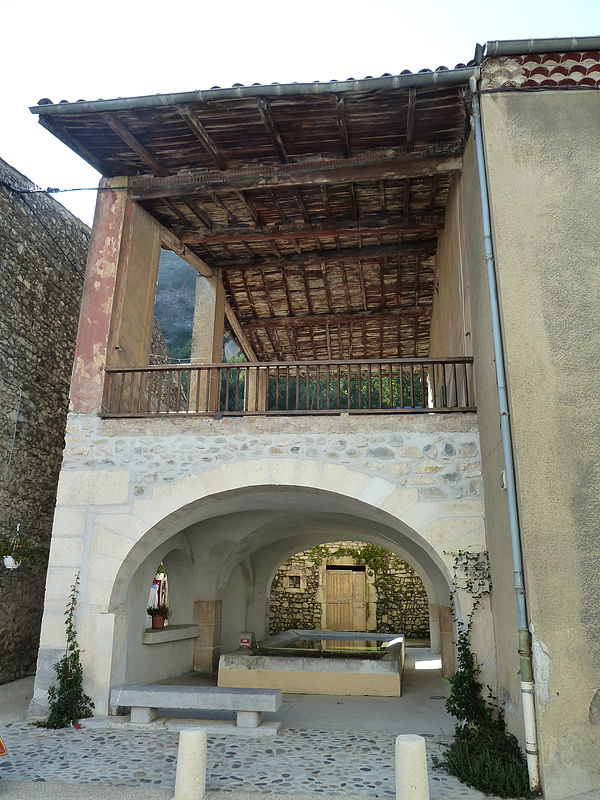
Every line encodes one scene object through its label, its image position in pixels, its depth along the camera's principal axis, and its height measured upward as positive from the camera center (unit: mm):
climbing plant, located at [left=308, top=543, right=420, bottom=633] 16109 +569
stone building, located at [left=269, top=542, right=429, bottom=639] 15984 -1
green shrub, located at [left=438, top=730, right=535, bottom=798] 4262 -1183
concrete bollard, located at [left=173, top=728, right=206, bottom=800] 4113 -1126
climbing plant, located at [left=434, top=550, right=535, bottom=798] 4348 -1059
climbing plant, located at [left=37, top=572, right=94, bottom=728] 5945 -968
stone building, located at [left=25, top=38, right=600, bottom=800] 4688 +1965
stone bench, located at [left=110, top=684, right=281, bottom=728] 5938 -1012
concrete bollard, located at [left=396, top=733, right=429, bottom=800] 3865 -1065
